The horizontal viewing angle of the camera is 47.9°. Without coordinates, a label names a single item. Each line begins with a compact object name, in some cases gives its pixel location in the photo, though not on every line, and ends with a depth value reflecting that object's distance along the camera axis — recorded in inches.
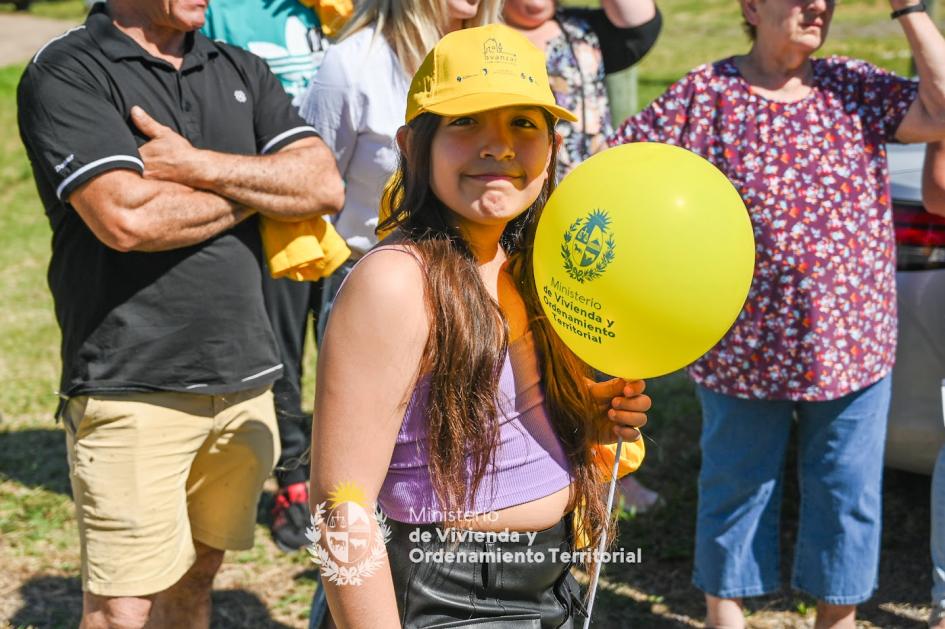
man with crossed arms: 98.5
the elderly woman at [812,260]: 116.2
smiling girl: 73.5
